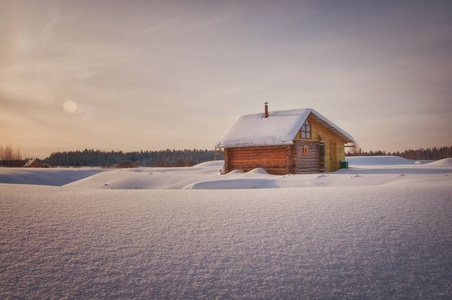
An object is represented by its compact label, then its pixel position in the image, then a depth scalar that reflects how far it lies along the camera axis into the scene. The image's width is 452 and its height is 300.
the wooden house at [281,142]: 19.05
